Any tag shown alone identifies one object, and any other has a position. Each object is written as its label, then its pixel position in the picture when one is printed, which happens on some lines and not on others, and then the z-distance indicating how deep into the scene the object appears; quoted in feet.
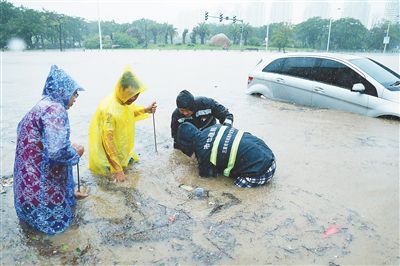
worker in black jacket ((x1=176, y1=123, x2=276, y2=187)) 12.80
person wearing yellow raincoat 13.20
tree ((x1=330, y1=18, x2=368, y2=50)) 246.06
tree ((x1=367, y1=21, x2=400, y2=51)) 246.06
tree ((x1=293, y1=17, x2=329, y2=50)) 263.29
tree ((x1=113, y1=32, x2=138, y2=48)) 275.59
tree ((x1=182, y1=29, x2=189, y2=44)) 318.16
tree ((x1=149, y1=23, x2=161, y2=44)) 324.60
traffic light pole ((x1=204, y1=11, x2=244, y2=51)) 124.36
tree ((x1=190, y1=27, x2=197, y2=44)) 313.12
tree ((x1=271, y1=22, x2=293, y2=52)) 241.96
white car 21.57
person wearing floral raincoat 9.15
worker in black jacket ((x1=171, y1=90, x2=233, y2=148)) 16.30
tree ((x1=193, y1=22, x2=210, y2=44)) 307.37
